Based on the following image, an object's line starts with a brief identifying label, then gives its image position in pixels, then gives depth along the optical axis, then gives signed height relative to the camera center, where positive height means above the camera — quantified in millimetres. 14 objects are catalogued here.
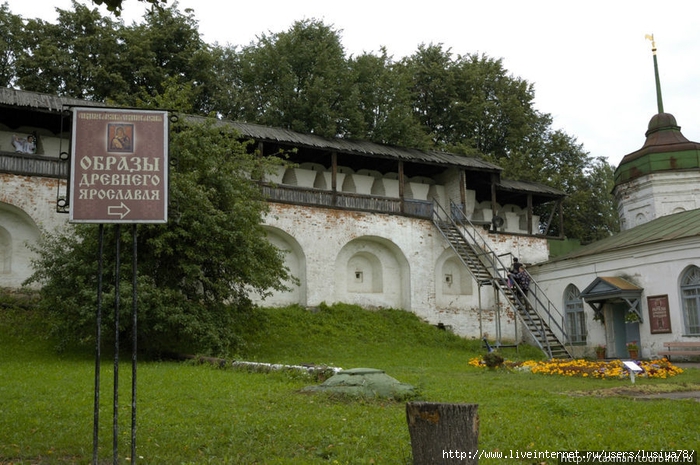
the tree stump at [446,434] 5355 -926
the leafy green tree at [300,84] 32344 +12220
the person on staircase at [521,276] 25297 +1650
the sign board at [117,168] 6617 +1635
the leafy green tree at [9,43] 30734 +13564
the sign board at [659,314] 20255 +15
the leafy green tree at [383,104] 33781 +11463
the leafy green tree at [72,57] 29719 +12504
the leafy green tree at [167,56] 30938 +13297
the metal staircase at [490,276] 20578 +1570
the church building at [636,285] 19859 +1017
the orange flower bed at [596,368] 13484 -1115
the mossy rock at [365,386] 9641 -939
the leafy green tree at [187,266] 15531 +1573
